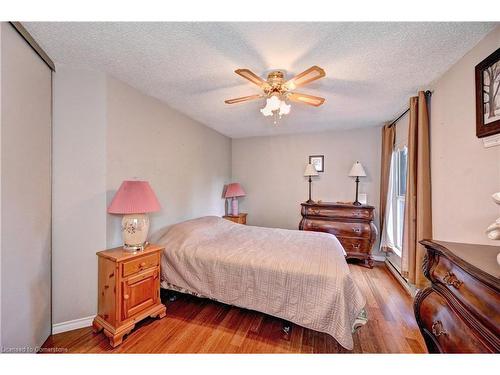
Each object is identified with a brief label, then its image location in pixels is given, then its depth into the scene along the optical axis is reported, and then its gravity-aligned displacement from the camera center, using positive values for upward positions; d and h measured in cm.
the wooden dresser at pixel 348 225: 296 -61
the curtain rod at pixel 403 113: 186 +103
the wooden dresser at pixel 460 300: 72 -51
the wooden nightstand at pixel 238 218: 359 -60
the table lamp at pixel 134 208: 158 -19
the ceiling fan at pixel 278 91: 150 +84
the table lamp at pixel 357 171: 313 +29
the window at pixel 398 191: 279 -4
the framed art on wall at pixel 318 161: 358 +52
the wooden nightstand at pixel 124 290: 149 -89
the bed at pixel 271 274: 137 -75
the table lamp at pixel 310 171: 345 +31
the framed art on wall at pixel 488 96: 113 +60
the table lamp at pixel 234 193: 364 -12
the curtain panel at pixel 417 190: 181 -1
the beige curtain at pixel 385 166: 289 +35
